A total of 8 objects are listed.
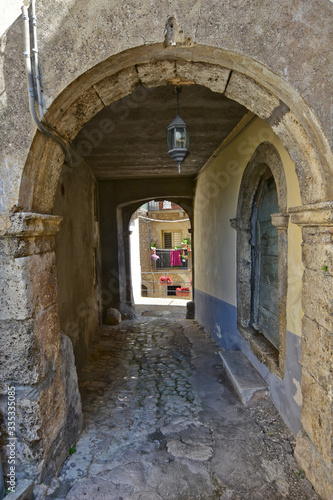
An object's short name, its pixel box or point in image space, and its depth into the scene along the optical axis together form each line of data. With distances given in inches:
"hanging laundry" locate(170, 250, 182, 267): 908.6
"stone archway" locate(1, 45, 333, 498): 79.0
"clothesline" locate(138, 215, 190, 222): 917.9
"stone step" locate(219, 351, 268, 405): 128.2
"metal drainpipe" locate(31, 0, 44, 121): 76.0
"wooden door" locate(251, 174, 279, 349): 140.1
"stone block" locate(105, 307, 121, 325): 298.5
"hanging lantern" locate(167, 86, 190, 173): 118.1
